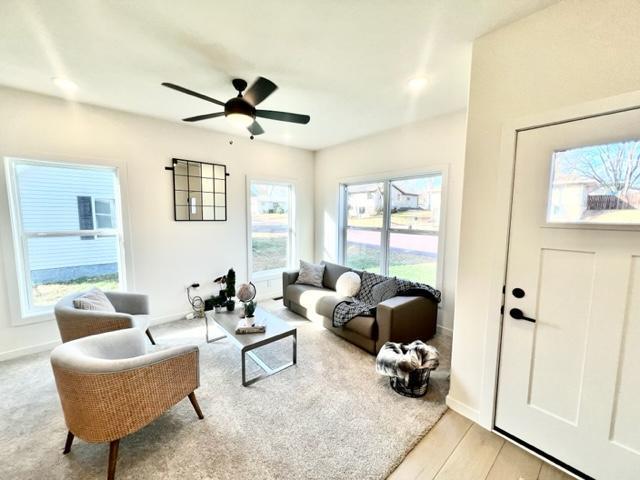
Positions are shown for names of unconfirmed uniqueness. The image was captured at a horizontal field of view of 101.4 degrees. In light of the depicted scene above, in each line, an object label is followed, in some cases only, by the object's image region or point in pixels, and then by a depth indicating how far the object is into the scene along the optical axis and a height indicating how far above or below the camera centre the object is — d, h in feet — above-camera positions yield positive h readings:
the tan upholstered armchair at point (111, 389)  4.57 -3.23
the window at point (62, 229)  9.03 -0.55
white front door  4.37 -1.42
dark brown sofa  8.66 -3.69
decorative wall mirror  11.81 +1.19
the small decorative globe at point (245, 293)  9.04 -2.67
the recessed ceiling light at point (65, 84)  7.87 +4.05
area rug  5.08 -4.85
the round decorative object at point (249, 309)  8.61 -3.03
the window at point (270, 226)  14.64 -0.55
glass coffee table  7.46 -3.53
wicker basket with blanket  6.93 -3.98
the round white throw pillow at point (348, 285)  11.35 -2.95
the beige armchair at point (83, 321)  6.80 -2.80
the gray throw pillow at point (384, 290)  10.21 -2.89
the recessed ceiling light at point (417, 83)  7.64 +4.07
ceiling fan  6.28 +2.92
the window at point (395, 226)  11.36 -0.42
